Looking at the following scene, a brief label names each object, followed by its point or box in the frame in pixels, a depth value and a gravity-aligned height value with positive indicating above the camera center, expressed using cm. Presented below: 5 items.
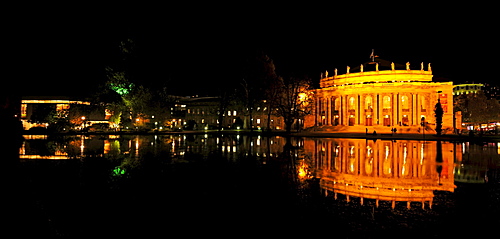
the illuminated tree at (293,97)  5941 +519
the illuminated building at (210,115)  9981 +295
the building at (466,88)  14912 +1687
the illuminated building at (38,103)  7094 +440
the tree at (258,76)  6419 +918
